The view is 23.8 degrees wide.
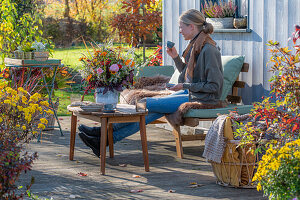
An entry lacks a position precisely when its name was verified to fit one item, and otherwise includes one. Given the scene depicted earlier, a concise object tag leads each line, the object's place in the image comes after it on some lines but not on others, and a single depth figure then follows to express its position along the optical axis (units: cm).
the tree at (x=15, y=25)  816
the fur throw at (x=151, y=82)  805
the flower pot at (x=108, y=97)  606
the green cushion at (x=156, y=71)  833
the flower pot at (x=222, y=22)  745
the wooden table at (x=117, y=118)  568
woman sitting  636
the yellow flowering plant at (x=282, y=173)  365
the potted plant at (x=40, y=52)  777
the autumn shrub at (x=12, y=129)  360
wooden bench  645
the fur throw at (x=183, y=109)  648
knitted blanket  525
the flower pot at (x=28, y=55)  779
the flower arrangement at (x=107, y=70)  600
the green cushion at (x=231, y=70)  698
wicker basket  524
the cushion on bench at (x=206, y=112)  644
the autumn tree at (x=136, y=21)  1338
